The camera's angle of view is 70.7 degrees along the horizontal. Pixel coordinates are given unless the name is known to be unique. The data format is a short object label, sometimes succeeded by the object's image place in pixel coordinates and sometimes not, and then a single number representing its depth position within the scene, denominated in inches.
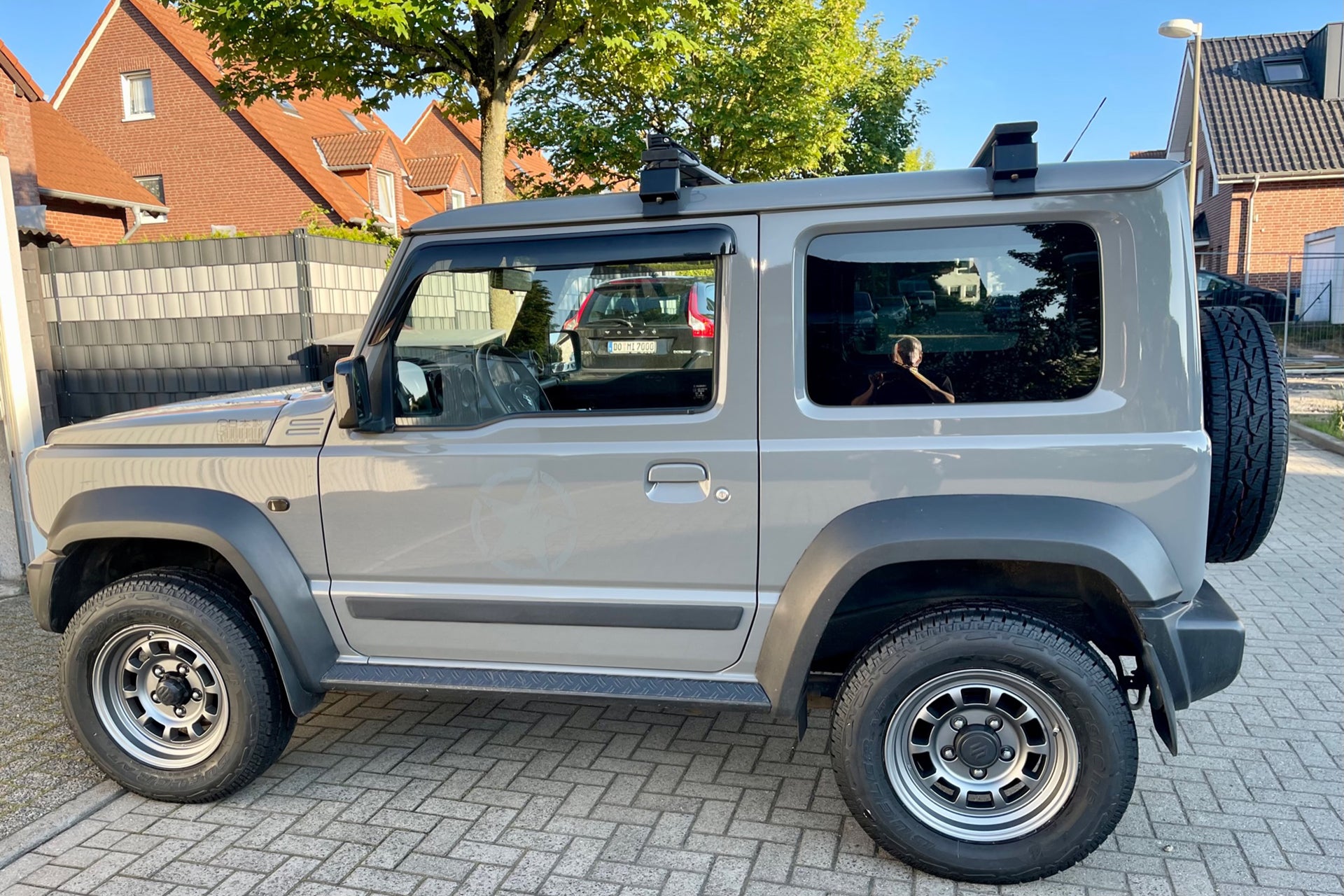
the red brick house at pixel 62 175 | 559.6
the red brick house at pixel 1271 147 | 941.2
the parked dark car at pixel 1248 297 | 747.4
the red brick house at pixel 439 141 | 1533.0
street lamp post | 469.1
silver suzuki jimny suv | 107.4
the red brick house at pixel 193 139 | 954.1
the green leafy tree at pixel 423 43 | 268.7
